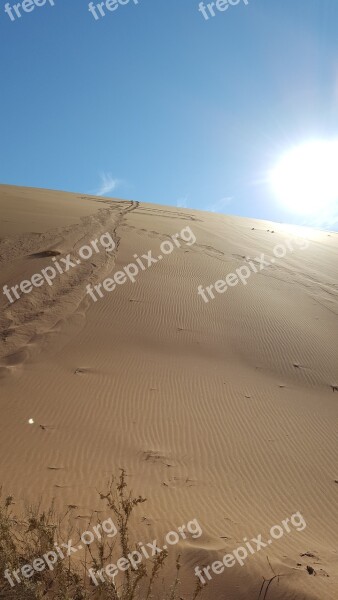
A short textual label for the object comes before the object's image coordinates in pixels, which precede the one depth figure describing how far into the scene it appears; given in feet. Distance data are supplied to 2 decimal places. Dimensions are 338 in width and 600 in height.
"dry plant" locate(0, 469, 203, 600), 6.70
